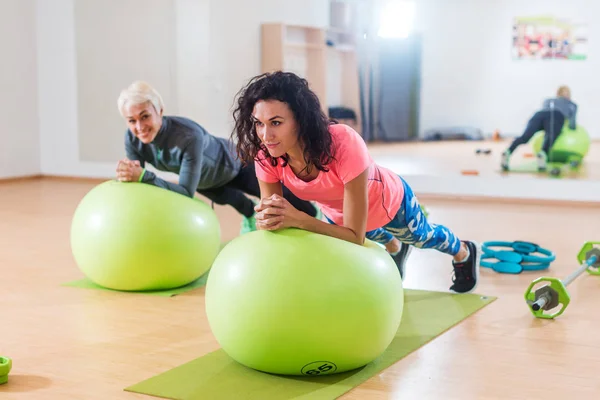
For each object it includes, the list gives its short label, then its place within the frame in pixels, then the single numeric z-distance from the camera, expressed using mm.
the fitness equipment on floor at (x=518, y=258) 3850
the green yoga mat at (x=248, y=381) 2197
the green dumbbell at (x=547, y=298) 2985
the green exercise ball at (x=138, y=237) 3236
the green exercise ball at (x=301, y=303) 2211
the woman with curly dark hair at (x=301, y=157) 2326
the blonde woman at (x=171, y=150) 3316
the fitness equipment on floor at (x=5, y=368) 2268
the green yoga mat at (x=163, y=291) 3387
